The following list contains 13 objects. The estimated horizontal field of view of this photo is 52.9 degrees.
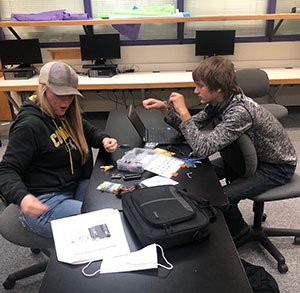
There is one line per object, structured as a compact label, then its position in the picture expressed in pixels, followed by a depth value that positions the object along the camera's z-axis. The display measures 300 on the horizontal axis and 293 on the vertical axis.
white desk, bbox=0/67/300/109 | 3.25
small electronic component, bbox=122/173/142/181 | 1.27
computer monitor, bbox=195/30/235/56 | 3.67
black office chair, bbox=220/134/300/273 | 1.37
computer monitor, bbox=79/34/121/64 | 3.65
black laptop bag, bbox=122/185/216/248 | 0.87
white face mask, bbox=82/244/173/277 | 0.82
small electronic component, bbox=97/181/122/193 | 1.18
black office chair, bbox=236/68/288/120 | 2.85
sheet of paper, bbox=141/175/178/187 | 1.20
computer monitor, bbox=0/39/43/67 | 3.64
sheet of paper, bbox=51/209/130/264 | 0.88
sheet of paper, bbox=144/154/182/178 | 1.31
